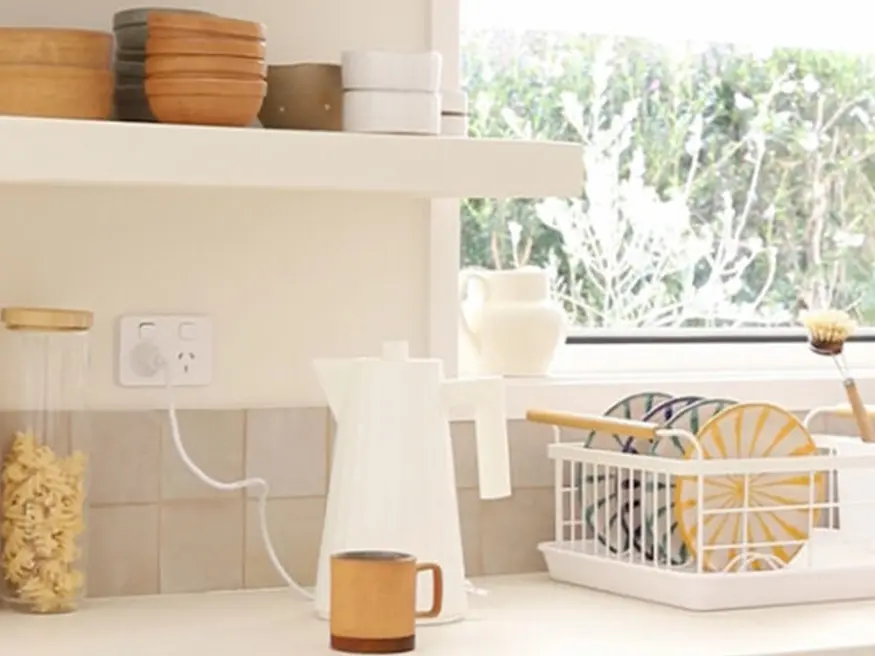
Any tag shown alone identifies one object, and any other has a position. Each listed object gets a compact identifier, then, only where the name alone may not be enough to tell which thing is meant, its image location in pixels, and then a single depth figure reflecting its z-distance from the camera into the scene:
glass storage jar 2.19
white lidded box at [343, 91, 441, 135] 2.22
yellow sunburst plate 2.33
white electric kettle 2.17
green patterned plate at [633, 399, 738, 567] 2.36
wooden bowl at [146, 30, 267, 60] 2.14
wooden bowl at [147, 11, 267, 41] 2.14
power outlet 2.36
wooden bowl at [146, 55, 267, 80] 2.14
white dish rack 2.28
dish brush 2.53
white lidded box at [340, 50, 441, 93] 2.22
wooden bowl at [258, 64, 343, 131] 2.27
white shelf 2.05
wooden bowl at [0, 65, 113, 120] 2.10
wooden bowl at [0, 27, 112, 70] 2.10
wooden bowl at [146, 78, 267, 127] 2.14
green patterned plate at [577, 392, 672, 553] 2.46
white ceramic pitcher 2.63
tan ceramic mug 1.96
